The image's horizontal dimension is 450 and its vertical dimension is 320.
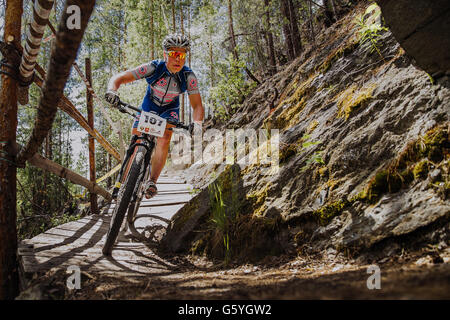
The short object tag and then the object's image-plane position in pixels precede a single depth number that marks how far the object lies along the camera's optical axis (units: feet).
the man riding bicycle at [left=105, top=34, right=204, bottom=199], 10.07
